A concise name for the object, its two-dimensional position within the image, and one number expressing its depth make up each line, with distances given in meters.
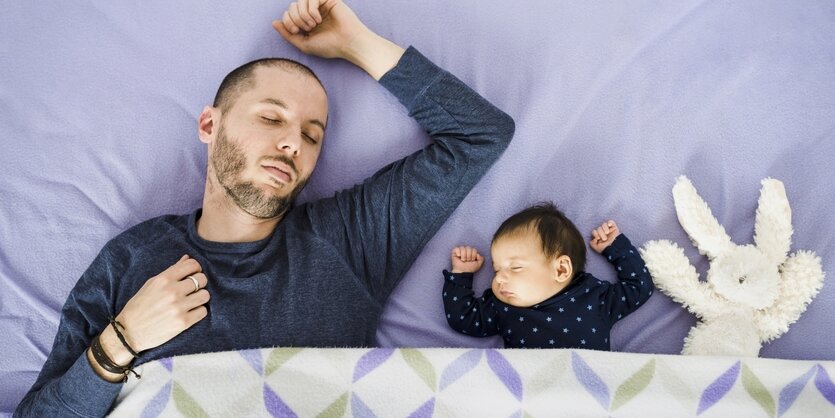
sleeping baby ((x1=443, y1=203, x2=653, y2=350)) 1.44
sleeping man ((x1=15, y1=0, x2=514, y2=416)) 1.33
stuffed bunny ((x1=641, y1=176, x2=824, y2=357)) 1.45
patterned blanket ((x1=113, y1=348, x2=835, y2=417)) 1.26
